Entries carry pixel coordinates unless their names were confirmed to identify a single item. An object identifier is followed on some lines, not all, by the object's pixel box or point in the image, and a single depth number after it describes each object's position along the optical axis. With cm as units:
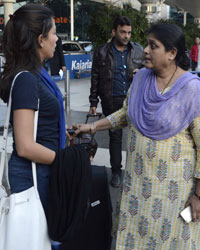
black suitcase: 240
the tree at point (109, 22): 1201
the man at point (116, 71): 446
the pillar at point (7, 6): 1587
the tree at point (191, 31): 2242
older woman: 208
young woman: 175
